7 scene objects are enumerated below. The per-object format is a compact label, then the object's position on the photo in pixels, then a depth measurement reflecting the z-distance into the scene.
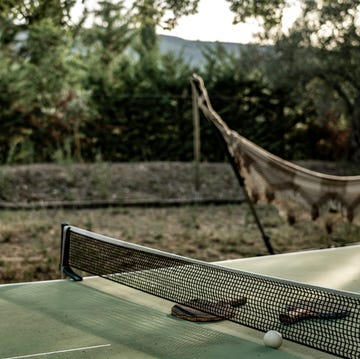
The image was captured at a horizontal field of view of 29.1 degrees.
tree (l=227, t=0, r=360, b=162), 14.17
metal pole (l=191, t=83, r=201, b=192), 11.28
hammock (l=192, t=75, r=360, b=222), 6.33
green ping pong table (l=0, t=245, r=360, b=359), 3.01
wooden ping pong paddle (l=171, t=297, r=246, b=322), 3.50
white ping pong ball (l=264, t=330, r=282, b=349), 3.07
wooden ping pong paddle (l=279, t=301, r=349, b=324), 3.34
